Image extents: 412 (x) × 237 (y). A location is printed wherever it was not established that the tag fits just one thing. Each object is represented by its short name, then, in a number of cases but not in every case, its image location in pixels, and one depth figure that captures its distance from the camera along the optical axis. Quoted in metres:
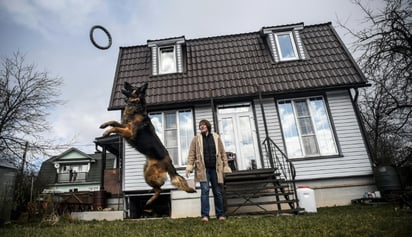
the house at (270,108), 7.75
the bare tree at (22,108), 7.75
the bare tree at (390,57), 5.54
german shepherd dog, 1.86
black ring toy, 2.49
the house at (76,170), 21.28
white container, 6.04
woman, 4.21
